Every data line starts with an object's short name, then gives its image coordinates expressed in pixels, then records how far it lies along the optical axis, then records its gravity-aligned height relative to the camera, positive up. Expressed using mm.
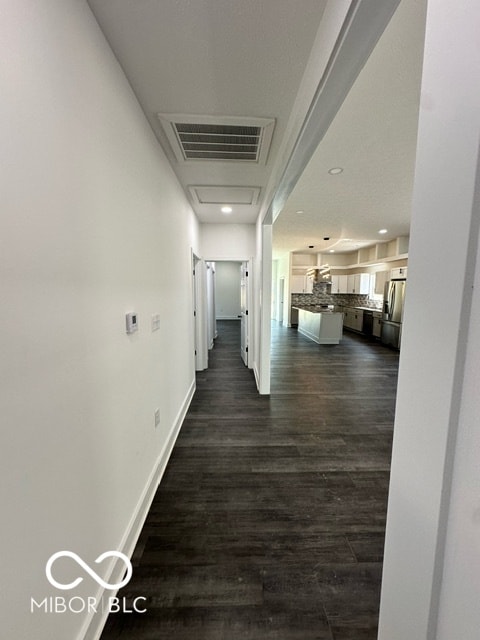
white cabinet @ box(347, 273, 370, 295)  8328 +251
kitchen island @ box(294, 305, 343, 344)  6684 -999
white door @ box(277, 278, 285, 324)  10227 -261
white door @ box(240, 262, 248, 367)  4930 -729
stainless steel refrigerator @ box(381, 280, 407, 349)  6086 -542
